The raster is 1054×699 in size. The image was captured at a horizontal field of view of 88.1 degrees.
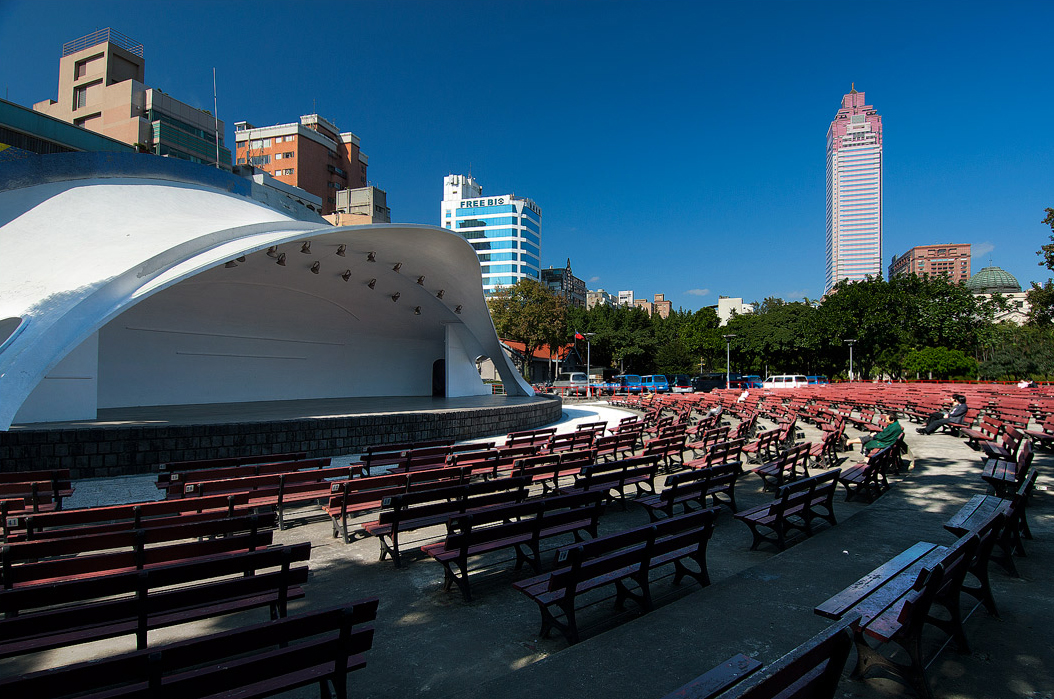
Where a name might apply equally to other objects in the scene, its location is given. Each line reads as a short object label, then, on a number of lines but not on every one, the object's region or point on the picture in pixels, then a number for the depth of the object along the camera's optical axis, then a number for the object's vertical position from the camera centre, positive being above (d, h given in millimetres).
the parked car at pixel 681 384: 37816 -2131
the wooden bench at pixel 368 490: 5855 -1581
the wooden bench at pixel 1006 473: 6172 -1375
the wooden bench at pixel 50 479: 6586 -1713
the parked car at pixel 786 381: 37812 -1776
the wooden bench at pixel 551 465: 7316 -1573
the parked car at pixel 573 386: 35916 -2279
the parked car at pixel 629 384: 35075 -2056
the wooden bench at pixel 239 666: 2041 -1303
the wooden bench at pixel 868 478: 7168 -1599
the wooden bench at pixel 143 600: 2703 -1354
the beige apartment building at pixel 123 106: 47656 +22269
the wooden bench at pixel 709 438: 10570 -1632
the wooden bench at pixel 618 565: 3455 -1464
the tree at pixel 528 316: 48969 +3465
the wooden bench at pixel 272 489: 6387 -1660
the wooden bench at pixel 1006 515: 4266 -1321
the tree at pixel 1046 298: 20047 +2976
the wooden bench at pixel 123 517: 4570 -1557
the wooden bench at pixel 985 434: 10656 -1541
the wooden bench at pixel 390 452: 8477 -1725
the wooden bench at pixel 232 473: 6684 -1649
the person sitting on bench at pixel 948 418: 12867 -1432
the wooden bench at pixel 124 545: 3414 -1405
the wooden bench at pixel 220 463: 8008 -1698
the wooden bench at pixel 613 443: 9258 -1538
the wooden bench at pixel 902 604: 2869 -1459
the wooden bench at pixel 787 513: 5289 -1588
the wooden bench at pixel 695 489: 5660 -1463
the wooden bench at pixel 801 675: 1978 -1198
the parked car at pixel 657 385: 36656 -2026
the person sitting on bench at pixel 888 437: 8602 -1255
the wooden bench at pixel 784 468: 7484 -1571
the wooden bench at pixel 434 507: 4871 -1475
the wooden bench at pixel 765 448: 10086 -1725
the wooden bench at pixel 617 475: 6633 -1550
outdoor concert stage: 9156 -1653
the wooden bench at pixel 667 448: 8226 -1487
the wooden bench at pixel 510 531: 4230 -1493
